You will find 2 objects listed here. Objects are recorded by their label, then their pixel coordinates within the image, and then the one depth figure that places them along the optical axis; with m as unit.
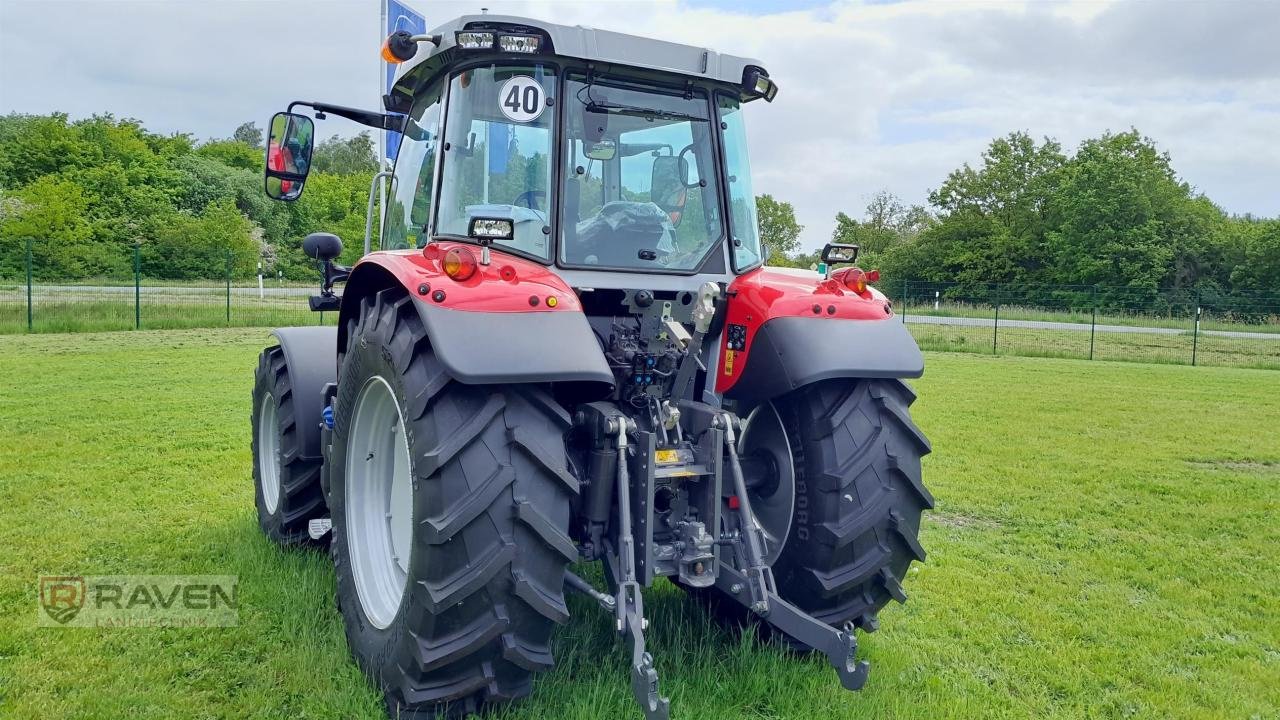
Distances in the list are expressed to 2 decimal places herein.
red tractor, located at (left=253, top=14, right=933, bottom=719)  2.78
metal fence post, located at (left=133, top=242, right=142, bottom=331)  20.14
